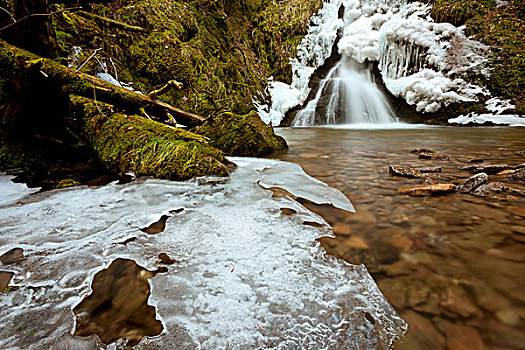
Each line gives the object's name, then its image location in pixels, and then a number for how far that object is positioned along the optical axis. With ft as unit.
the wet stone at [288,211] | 6.28
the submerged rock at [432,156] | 12.57
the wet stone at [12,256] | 4.09
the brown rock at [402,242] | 4.79
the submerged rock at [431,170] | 9.79
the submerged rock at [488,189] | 6.92
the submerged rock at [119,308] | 2.97
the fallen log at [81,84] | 7.94
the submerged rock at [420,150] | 14.09
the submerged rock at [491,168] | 9.14
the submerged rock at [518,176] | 7.90
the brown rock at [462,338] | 2.77
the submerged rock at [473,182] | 7.41
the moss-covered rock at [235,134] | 14.24
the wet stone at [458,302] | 3.22
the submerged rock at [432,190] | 7.24
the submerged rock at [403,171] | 9.04
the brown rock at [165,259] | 4.27
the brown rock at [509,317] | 2.99
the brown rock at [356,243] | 4.88
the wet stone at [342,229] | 5.41
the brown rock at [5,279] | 3.51
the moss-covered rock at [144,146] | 8.66
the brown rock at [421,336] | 2.84
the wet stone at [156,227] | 5.30
